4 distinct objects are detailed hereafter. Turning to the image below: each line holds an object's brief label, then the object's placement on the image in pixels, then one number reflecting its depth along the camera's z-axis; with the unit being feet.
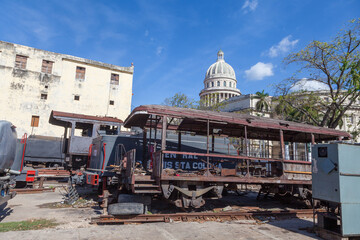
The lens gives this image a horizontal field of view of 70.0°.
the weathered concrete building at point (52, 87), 78.48
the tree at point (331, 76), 51.11
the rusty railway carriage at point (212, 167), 24.39
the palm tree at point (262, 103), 152.41
